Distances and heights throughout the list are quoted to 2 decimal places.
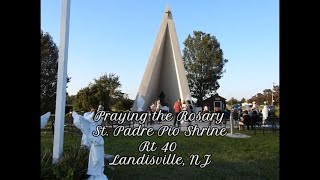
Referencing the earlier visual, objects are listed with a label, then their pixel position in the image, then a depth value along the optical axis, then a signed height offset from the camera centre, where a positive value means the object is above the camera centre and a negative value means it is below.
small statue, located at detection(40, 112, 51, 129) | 3.43 -0.25
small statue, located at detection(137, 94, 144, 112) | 12.29 -0.02
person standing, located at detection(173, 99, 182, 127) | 9.57 -0.16
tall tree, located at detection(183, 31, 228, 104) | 23.63 +4.06
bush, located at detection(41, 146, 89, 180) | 3.27 -0.95
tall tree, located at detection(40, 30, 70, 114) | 11.35 +1.38
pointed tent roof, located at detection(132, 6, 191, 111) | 13.51 +1.89
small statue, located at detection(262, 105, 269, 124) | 11.15 -0.41
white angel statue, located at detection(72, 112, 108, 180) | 3.36 -0.66
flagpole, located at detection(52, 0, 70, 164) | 3.75 +0.28
